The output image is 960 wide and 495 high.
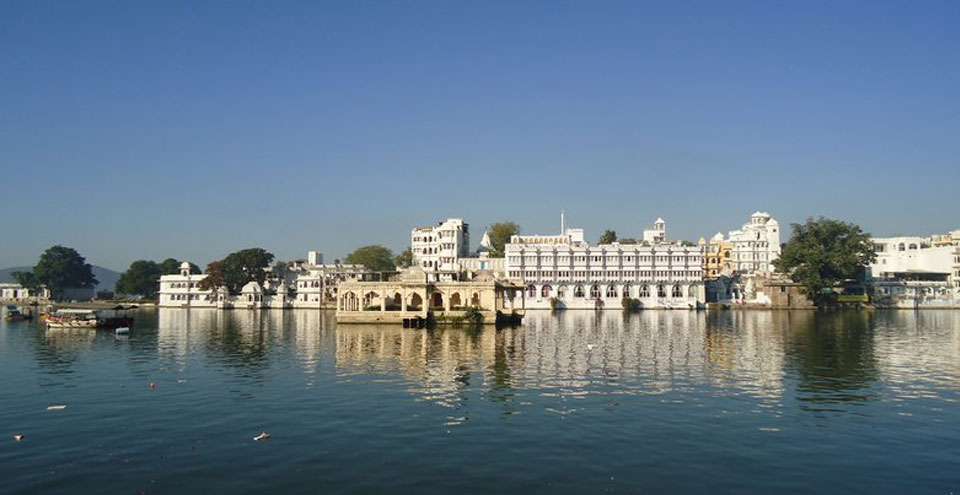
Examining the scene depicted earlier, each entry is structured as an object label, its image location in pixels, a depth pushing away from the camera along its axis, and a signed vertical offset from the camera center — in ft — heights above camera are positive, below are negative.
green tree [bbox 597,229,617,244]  489.67 +33.81
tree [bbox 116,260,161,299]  499.51 +6.86
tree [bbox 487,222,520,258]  499.10 +38.84
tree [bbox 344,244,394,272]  477.77 +20.60
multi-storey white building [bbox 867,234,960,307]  405.59 +5.48
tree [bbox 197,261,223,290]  424.46 +6.47
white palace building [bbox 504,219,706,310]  398.42 +7.14
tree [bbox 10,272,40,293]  524.93 +7.33
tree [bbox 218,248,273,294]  429.79 +13.39
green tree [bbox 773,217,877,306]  370.73 +14.97
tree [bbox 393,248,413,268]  486.63 +19.80
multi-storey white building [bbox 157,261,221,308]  431.84 -2.71
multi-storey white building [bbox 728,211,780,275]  460.96 +24.84
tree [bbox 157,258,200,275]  514.68 +16.67
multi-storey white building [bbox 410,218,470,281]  438.81 +26.94
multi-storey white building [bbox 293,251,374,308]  419.54 +0.17
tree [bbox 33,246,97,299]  513.86 +15.33
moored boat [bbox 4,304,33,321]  303.07 -11.13
